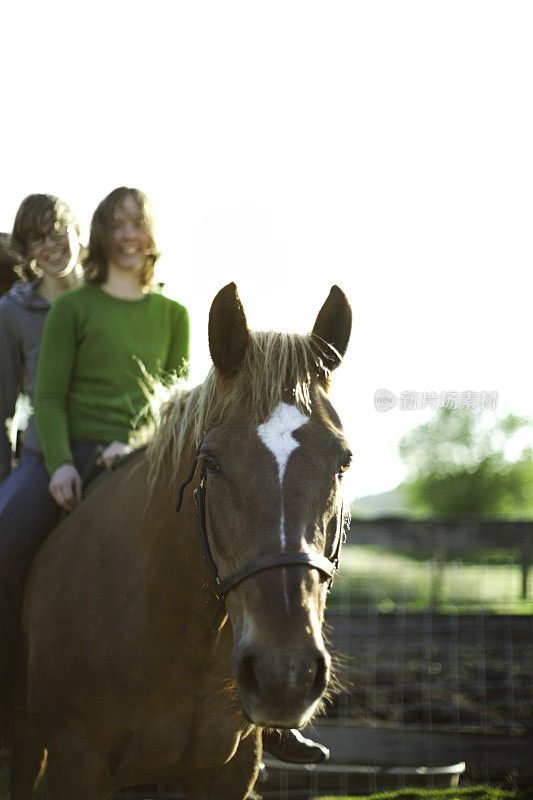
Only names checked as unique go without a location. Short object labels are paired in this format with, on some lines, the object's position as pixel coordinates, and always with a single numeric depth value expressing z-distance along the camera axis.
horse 3.60
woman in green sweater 5.89
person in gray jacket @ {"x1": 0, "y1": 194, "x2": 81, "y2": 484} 6.94
